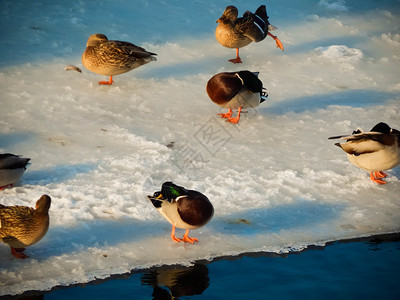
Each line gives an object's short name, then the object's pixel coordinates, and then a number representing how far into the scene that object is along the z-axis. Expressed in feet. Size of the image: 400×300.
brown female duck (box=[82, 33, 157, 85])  49.44
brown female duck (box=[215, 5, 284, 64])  55.88
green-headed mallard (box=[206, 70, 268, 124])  45.37
